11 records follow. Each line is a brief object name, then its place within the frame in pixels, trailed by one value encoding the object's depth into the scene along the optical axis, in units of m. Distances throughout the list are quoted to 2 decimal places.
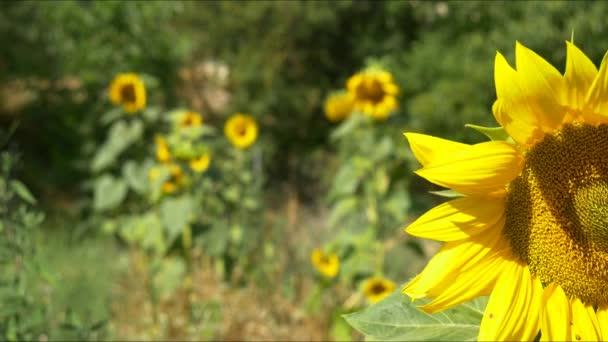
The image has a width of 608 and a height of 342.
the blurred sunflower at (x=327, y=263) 3.13
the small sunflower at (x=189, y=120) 3.78
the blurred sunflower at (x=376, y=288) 2.72
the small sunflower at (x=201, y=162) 3.54
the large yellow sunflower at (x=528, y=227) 0.97
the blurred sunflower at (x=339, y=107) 3.41
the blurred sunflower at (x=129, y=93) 3.81
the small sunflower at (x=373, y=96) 3.25
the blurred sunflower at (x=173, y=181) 3.70
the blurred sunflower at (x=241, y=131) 3.93
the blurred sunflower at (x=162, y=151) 3.70
